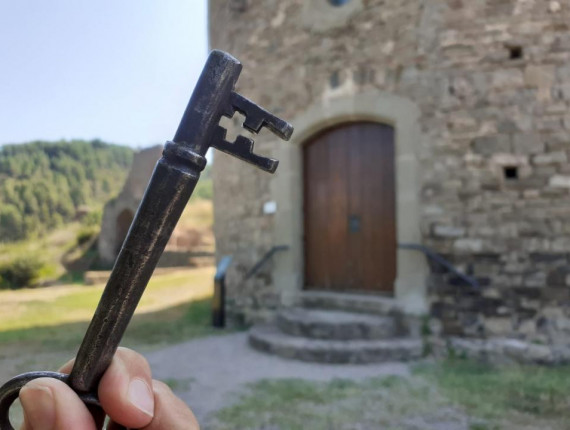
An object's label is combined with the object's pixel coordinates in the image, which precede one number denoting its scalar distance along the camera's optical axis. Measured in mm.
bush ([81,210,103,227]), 9373
